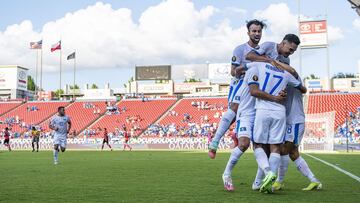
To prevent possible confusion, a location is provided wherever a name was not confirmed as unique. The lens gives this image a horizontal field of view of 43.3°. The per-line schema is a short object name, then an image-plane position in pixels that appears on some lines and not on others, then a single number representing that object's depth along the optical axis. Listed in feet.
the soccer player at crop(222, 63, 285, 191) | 21.68
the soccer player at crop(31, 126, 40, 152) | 112.57
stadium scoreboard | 236.43
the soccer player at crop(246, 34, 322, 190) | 21.77
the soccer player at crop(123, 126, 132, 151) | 120.57
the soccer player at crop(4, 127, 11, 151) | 113.39
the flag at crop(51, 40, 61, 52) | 207.31
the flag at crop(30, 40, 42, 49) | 201.17
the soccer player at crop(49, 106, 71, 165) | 53.26
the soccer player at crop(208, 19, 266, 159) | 22.99
